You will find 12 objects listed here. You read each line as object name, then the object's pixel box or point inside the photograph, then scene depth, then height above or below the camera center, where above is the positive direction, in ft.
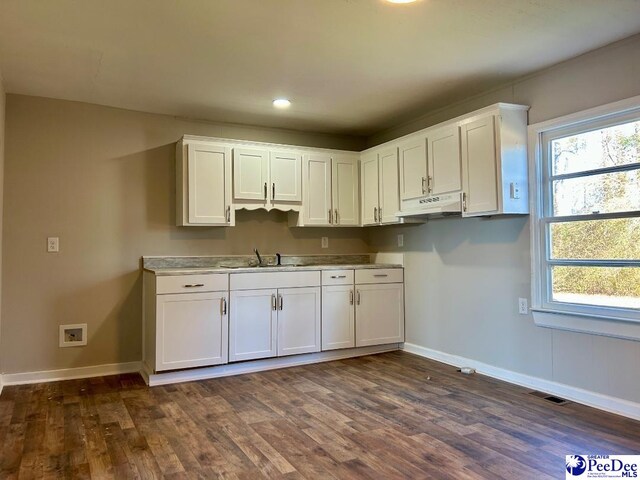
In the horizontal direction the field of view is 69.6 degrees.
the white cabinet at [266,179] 13.94 +2.41
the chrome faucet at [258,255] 14.96 +0.02
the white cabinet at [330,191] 15.19 +2.19
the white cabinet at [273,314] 12.85 -1.70
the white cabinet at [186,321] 11.93 -1.74
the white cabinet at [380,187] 14.44 +2.24
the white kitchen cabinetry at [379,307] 14.73 -1.69
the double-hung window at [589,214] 9.51 +0.88
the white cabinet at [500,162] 10.89 +2.22
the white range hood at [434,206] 12.02 +1.36
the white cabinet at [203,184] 13.28 +2.11
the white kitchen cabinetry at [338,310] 14.15 -1.70
